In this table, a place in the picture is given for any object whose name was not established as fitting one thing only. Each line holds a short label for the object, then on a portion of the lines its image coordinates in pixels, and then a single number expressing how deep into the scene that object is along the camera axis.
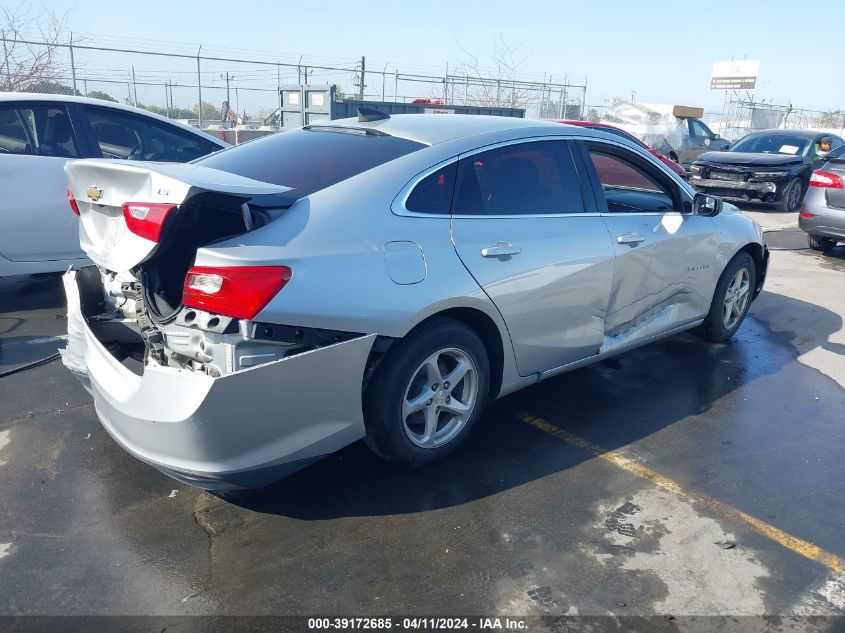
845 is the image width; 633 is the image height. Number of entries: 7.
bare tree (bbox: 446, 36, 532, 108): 22.56
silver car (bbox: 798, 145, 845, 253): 8.63
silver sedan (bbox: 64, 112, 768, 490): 2.74
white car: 5.65
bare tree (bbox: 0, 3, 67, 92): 12.44
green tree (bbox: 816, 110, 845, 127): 42.91
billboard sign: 60.72
